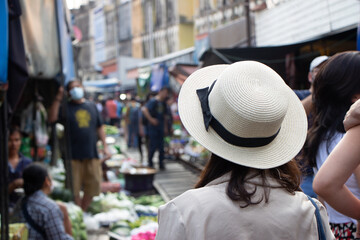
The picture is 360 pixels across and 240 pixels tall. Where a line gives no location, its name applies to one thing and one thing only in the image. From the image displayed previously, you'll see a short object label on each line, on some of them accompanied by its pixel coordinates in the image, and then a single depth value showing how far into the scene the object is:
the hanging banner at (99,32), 53.88
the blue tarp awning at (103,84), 26.81
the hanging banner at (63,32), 5.11
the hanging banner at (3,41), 3.09
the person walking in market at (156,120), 10.41
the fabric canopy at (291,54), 6.66
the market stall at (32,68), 3.51
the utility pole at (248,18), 9.01
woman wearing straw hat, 1.41
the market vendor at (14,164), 5.14
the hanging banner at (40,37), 4.40
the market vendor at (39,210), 3.85
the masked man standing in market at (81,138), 6.46
